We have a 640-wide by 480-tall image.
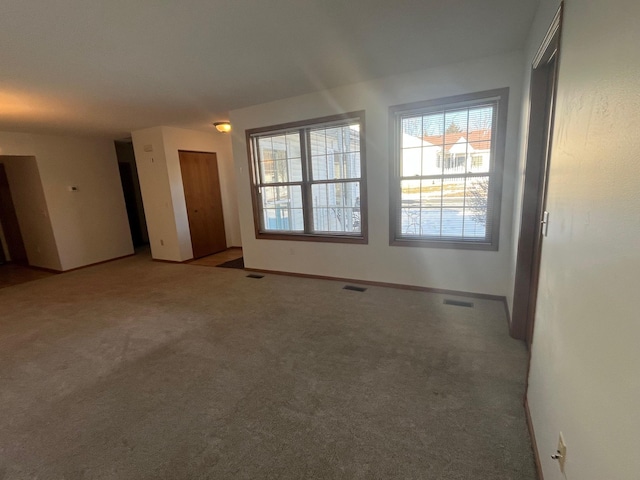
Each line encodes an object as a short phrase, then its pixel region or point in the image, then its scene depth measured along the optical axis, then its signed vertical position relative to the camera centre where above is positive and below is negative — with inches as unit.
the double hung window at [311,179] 149.9 +2.3
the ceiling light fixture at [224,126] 186.5 +38.7
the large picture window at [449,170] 119.7 +2.5
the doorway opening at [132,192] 291.1 +1.1
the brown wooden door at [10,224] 229.2 -19.4
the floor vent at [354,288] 149.3 -54.2
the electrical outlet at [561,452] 41.9 -40.2
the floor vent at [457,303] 125.1 -54.1
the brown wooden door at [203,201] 223.5 -9.2
